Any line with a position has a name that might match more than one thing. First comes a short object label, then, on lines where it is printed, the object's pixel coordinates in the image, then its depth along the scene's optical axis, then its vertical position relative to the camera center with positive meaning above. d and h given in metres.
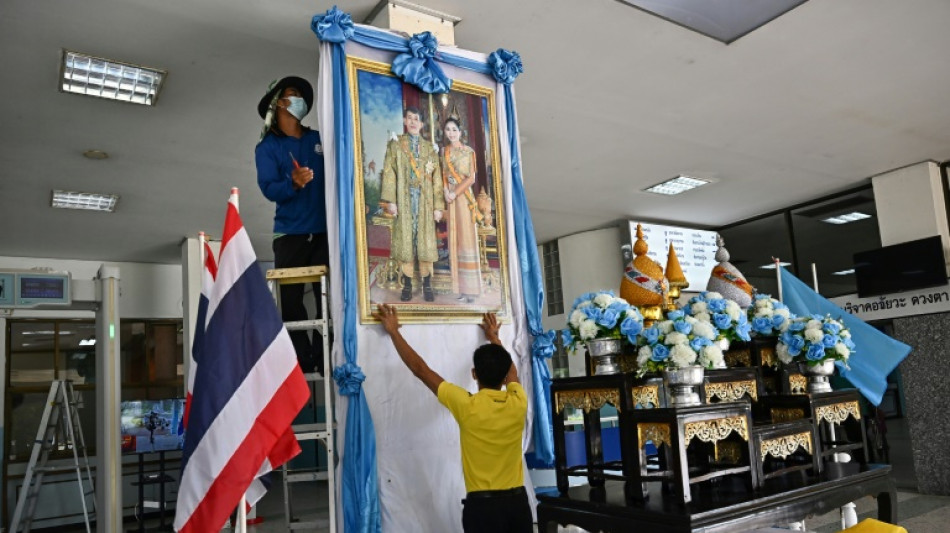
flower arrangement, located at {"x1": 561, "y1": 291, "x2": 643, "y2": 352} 3.52 +0.23
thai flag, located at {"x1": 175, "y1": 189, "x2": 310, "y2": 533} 2.71 -0.03
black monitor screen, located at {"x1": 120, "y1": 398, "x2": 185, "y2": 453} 8.92 -0.36
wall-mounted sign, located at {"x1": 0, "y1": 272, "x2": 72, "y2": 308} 4.90 +0.76
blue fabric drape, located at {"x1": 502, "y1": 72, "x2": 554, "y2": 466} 3.95 +0.39
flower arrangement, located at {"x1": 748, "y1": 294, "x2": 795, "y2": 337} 4.11 +0.20
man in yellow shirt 3.20 -0.30
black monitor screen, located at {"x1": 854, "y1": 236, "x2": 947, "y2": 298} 8.09 +0.90
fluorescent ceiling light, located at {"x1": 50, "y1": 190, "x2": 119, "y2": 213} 7.46 +2.05
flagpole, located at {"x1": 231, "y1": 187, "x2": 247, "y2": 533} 2.78 -0.47
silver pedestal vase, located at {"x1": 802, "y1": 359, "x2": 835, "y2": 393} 4.03 -0.12
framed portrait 3.71 +0.93
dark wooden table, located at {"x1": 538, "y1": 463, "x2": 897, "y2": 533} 2.88 -0.60
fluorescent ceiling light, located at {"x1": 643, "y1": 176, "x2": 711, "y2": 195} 8.54 +2.06
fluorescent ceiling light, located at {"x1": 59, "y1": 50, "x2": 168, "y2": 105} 4.80 +2.15
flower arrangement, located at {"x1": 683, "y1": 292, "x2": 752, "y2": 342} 3.72 +0.22
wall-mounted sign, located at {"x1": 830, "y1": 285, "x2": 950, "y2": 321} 8.16 +0.50
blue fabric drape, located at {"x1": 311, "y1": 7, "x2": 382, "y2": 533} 3.31 -0.16
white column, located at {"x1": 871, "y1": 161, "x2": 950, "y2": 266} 8.27 +1.61
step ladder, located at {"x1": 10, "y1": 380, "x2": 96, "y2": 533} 5.97 -0.29
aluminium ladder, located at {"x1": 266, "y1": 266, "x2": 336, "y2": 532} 3.32 -0.20
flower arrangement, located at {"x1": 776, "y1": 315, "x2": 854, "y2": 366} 3.93 +0.06
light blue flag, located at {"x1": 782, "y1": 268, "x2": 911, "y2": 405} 4.87 +0.00
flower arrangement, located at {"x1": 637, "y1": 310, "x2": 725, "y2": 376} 3.30 +0.07
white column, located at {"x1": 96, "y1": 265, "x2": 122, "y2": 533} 4.95 -0.05
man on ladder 3.89 +1.01
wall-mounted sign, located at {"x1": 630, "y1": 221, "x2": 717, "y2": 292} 10.26 +1.62
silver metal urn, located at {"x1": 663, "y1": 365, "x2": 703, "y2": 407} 3.31 -0.10
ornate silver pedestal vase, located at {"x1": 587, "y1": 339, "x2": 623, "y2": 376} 3.54 +0.06
